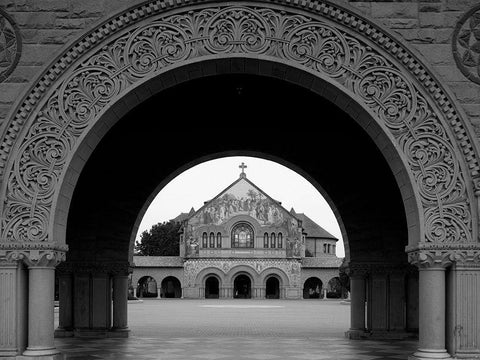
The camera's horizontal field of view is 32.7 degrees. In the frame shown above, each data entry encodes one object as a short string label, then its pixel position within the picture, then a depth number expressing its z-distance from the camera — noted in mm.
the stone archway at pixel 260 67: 10508
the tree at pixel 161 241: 84738
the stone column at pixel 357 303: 18031
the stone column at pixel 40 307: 10391
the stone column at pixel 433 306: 10422
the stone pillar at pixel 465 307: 10359
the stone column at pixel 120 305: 18266
